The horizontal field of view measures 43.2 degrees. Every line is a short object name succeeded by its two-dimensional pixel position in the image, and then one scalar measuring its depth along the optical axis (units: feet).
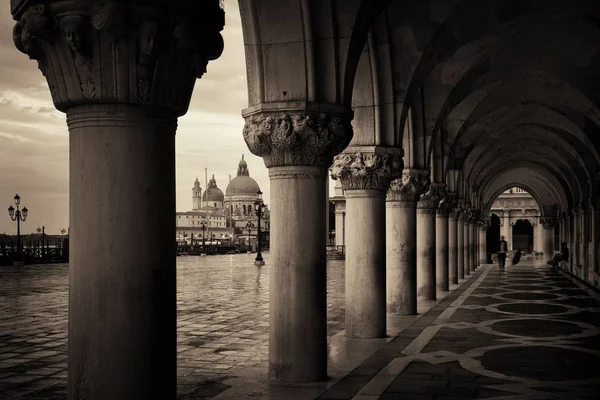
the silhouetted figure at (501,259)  125.27
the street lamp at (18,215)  128.36
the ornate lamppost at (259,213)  150.00
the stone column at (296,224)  29.63
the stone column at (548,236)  171.21
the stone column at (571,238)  116.88
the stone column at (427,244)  64.75
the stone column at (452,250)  90.17
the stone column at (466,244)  112.93
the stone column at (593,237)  88.13
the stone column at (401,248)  53.16
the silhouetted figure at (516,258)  150.05
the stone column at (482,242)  169.48
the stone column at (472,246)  127.43
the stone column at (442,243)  77.36
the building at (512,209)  230.89
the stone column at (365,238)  41.37
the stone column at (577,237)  107.76
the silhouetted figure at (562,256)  119.03
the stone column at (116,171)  16.83
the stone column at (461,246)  103.48
